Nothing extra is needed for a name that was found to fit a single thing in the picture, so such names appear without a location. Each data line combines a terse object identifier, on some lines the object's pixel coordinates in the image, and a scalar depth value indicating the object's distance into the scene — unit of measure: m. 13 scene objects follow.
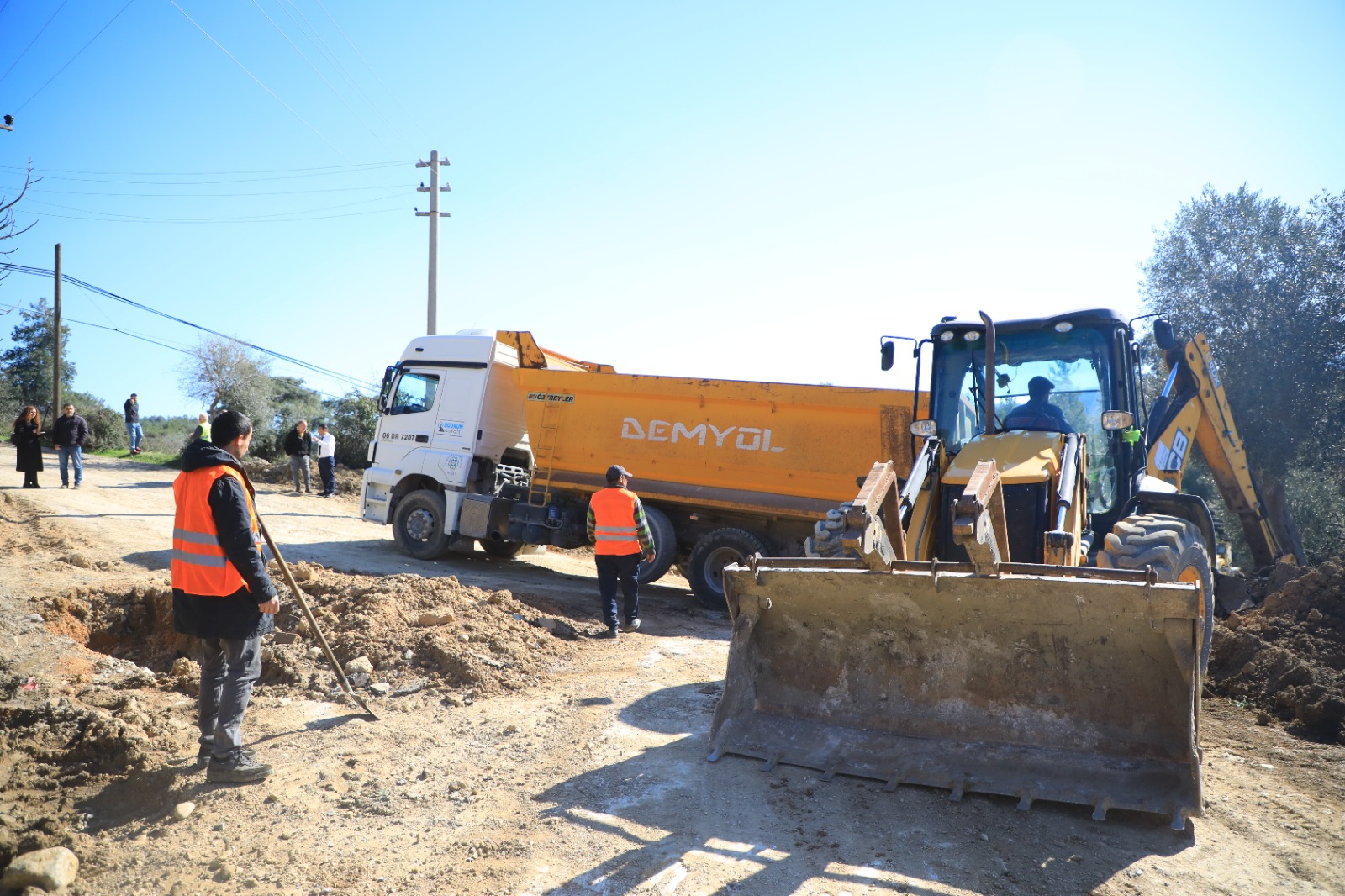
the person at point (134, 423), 20.91
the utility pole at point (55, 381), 23.15
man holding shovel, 4.00
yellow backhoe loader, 3.86
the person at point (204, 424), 14.17
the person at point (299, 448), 17.11
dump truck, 9.31
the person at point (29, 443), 13.15
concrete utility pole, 19.11
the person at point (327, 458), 17.31
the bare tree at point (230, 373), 28.20
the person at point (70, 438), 13.84
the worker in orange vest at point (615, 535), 7.41
